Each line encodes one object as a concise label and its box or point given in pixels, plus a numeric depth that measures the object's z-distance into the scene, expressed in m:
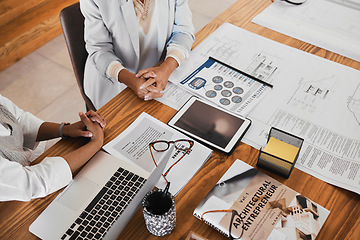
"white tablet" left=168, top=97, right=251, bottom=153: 0.90
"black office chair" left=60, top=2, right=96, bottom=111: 1.22
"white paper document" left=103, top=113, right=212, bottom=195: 0.84
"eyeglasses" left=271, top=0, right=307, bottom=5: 1.42
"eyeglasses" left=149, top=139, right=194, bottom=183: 0.90
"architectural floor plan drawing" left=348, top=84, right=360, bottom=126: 0.98
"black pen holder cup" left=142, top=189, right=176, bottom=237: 0.69
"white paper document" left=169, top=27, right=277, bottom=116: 1.02
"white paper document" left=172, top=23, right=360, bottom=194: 0.86
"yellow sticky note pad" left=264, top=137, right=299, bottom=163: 0.80
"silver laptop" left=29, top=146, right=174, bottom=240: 0.73
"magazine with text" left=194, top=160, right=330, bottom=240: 0.72
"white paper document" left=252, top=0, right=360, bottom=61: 1.24
